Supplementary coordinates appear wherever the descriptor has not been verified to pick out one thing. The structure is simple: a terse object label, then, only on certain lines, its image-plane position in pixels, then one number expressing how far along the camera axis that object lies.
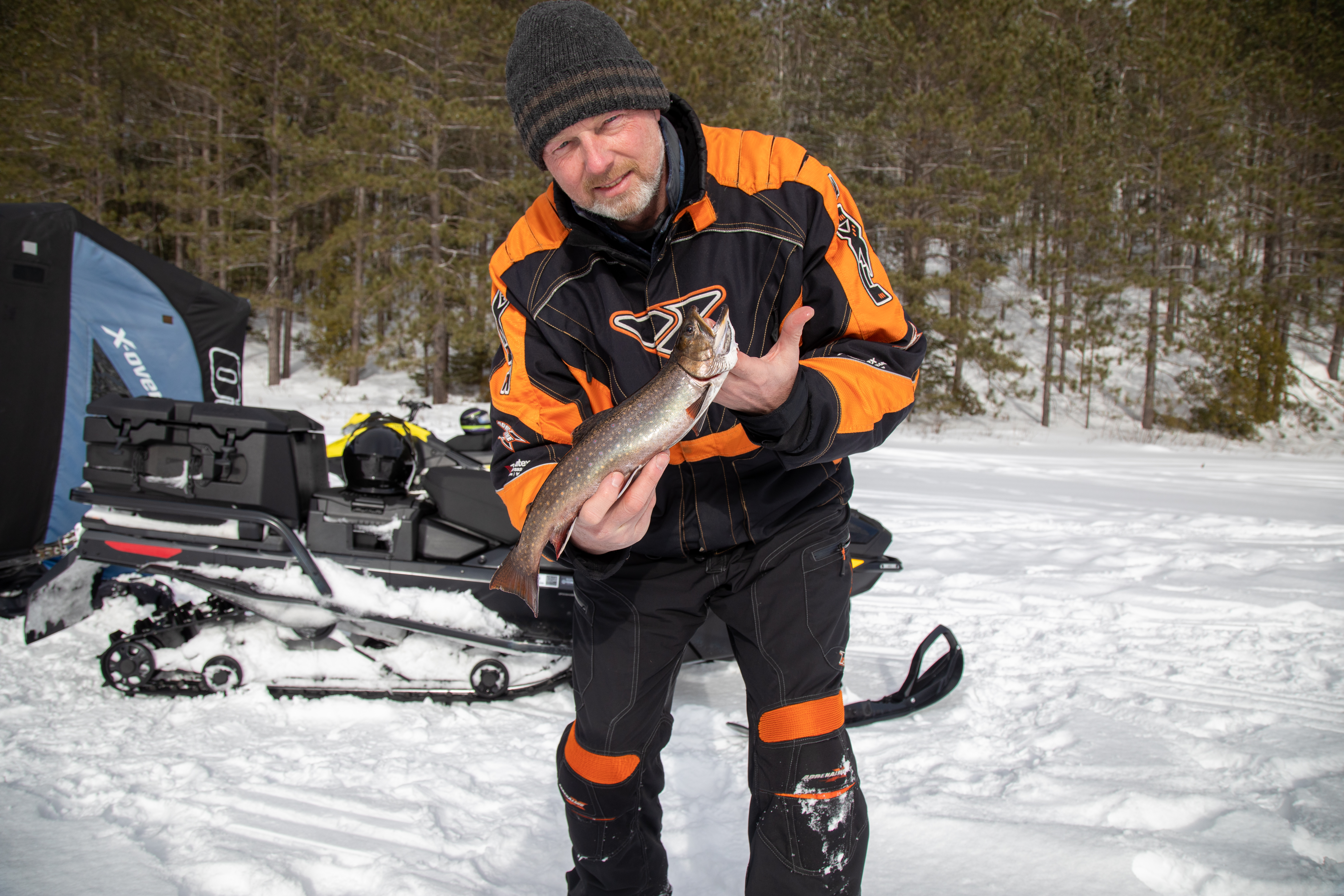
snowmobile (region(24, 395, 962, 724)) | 3.12
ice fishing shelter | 4.30
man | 1.53
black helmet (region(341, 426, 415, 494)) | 3.43
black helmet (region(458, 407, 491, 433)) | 5.48
